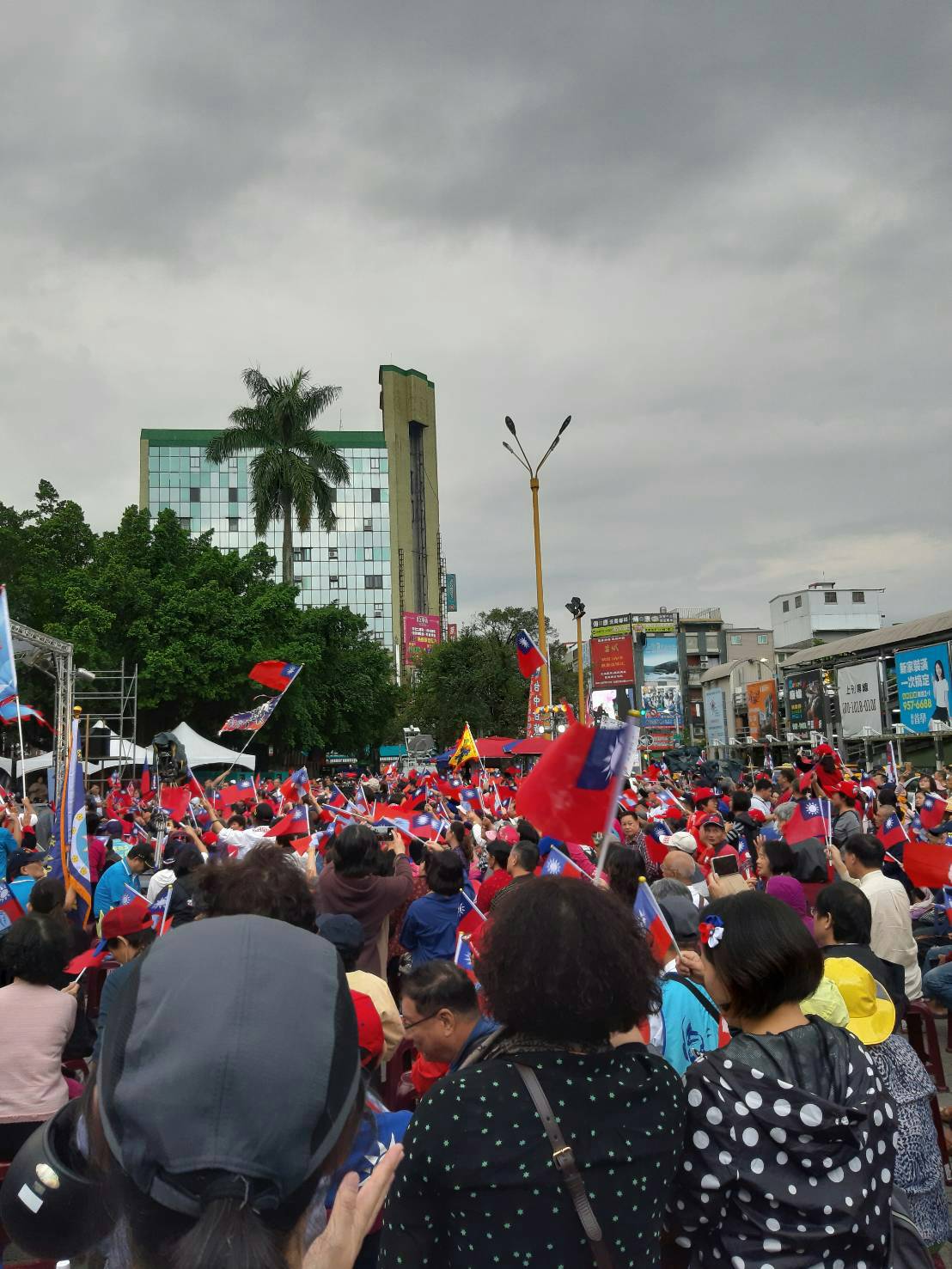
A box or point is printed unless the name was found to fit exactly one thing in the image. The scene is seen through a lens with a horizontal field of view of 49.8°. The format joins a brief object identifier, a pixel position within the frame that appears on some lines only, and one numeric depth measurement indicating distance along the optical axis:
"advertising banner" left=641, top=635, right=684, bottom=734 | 90.88
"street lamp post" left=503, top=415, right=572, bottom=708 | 23.34
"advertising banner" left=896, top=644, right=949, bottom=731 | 40.31
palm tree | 44.19
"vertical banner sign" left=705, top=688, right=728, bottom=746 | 71.00
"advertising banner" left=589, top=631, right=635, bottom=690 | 96.25
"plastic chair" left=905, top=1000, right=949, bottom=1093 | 5.17
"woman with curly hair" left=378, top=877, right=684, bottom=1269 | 1.77
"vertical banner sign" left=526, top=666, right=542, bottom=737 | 22.84
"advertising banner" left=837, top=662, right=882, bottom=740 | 45.81
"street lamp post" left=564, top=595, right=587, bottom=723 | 29.02
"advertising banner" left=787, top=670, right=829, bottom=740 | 49.55
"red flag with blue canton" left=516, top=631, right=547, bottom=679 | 22.23
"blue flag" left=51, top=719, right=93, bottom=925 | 7.54
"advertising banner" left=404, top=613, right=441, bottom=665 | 91.81
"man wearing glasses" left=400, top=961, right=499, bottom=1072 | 3.63
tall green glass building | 95.88
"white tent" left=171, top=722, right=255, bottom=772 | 30.75
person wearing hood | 2.11
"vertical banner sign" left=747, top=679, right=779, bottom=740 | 62.43
